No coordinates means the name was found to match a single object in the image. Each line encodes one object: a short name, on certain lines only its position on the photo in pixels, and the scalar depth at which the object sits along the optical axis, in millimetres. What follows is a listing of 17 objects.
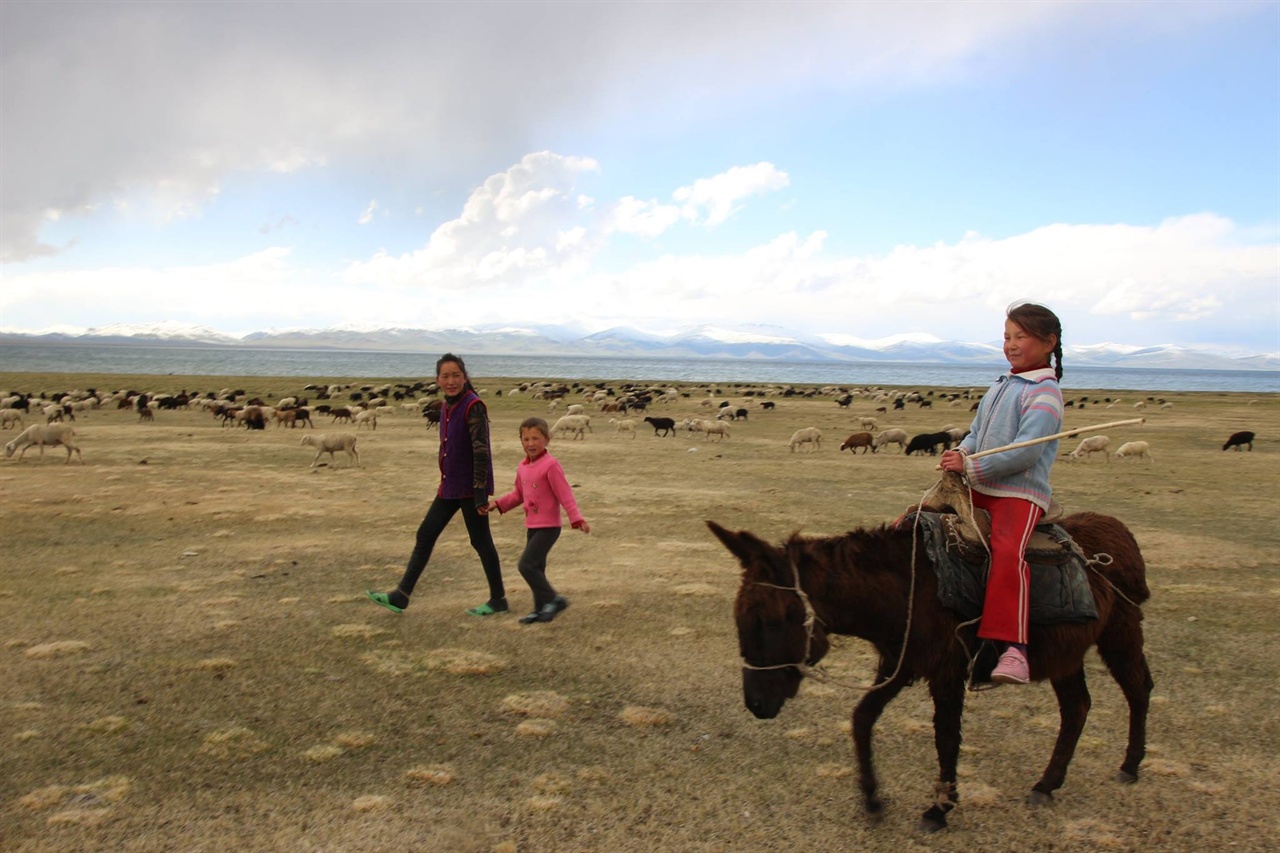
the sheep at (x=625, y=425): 30156
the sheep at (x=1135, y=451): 21875
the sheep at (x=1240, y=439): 25609
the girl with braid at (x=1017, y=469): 3619
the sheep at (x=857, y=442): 25456
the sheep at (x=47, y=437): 18375
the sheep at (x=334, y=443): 19266
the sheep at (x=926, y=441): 25203
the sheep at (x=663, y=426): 30203
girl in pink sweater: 7156
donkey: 3494
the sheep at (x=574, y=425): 27359
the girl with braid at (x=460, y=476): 7125
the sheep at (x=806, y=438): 25625
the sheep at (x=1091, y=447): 22438
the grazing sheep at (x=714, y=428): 28875
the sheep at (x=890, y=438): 26297
